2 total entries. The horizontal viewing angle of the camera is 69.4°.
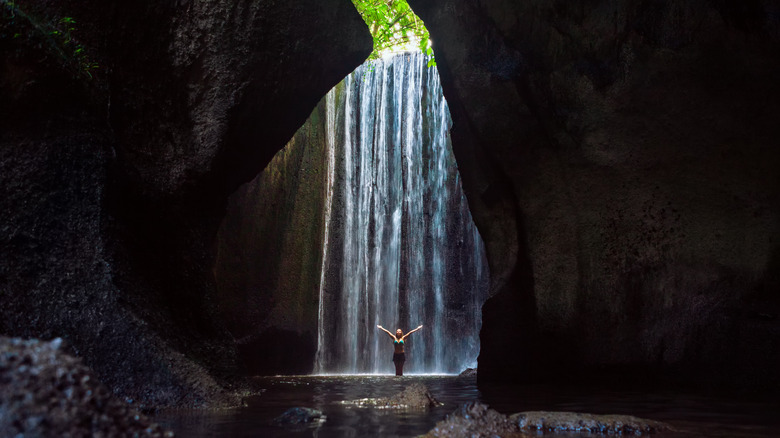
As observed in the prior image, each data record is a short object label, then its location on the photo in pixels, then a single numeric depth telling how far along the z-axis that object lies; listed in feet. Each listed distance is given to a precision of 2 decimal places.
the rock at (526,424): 8.95
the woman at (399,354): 42.88
